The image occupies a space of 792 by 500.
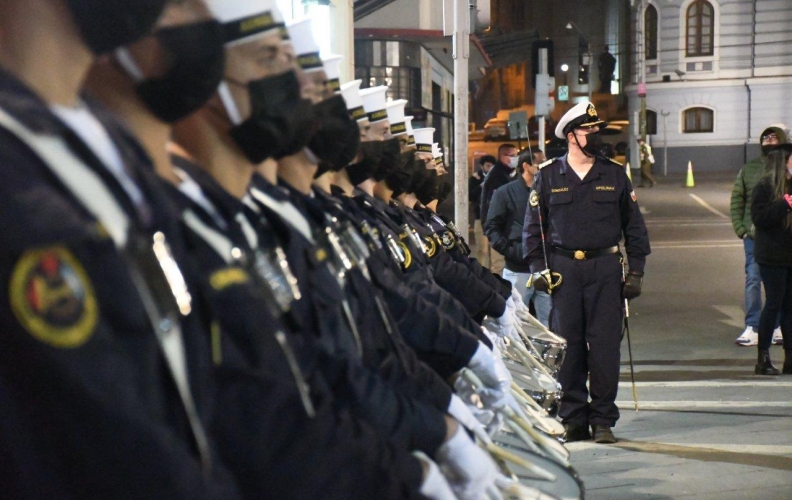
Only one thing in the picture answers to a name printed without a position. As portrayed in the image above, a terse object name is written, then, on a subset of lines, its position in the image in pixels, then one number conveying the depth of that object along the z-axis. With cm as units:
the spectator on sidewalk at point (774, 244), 976
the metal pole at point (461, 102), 1138
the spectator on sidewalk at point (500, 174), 1349
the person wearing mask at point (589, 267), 749
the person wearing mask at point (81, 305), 142
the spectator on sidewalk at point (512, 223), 1061
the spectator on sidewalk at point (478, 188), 1816
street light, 6576
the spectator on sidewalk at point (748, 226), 1095
